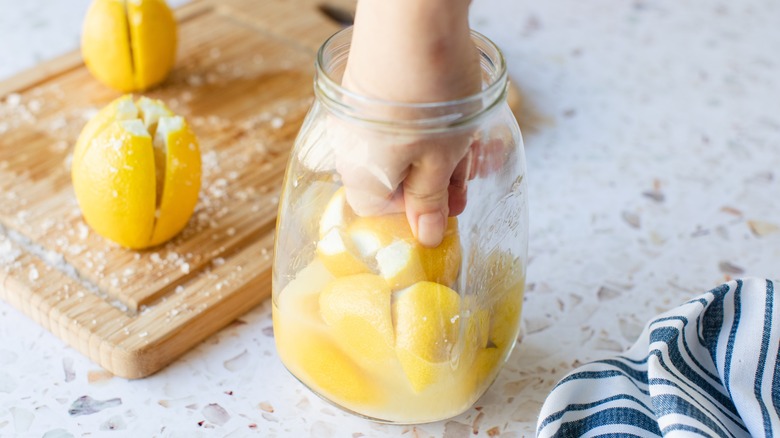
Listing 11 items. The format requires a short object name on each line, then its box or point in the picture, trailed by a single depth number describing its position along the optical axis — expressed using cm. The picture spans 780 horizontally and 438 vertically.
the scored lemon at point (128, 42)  99
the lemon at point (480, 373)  62
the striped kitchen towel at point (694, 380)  60
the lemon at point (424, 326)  58
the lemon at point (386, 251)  58
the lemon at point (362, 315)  58
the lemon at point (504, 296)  63
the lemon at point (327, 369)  61
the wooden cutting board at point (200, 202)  74
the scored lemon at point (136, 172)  76
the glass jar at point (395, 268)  57
